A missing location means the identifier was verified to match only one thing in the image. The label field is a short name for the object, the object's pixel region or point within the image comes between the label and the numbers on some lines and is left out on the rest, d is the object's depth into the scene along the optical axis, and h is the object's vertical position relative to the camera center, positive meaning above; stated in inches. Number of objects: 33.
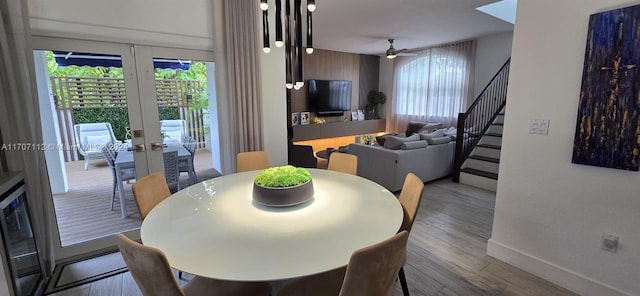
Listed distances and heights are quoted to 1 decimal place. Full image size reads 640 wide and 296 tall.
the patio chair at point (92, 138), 98.2 -8.9
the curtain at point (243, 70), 112.1 +17.6
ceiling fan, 219.8 +45.6
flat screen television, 279.8 +15.5
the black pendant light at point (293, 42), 65.7 +17.9
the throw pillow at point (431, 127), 242.4 -14.3
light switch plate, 82.9 -5.0
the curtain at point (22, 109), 74.0 +1.3
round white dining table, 43.6 -23.1
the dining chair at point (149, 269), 40.5 -23.3
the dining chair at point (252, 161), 110.3 -19.7
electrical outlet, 73.7 -35.5
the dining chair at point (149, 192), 70.9 -21.2
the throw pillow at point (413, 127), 271.3 -15.9
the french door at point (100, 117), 92.0 -1.4
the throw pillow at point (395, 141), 167.3 -18.2
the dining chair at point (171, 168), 113.4 -22.7
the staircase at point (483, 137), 179.8 -19.1
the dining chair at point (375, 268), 40.4 -23.7
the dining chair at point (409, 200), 69.3 -23.5
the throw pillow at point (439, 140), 182.1 -19.6
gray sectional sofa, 160.6 -31.7
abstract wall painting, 67.1 +4.1
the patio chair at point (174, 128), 110.2 -6.4
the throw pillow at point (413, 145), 164.6 -20.3
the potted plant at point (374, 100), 327.4 +12.9
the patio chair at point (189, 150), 118.0 -17.2
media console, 264.2 -18.5
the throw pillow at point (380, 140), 191.9 -19.9
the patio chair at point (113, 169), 104.0 -21.6
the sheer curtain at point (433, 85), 254.5 +26.1
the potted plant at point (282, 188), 64.8 -17.8
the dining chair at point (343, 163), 106.9 -20.2
